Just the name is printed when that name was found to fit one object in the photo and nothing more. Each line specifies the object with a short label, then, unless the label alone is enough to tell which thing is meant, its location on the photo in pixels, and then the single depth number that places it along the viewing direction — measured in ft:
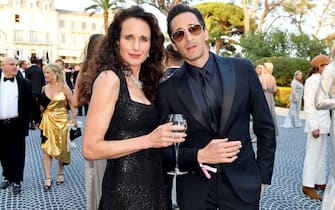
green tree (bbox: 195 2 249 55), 130.21
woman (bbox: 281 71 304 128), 43.87
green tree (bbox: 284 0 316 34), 109.91
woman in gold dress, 21.31
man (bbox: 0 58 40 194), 20.79
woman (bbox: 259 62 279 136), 28.86
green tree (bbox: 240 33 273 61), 83.35
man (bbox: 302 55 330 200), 18.56
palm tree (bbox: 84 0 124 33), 132.14
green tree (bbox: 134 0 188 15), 116.26
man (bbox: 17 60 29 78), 52.95
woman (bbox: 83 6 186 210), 6.85
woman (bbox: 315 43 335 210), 12.29
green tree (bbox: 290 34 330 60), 77.87
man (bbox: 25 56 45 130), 40.75
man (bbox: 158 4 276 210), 7.19
